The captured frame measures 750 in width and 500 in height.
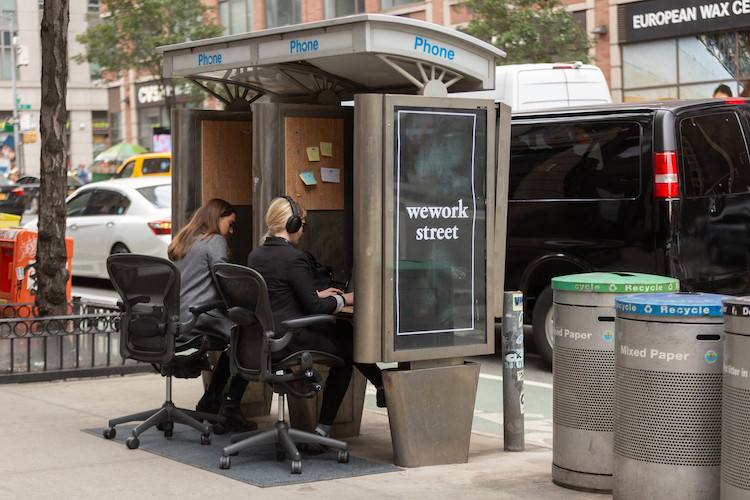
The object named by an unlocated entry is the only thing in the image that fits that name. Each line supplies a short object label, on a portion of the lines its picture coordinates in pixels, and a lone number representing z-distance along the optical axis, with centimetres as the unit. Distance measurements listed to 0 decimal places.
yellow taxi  2703
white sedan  1612
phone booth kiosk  669
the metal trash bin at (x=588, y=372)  609
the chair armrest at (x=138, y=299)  741
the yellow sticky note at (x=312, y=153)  825
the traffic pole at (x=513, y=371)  748
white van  1320
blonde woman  681
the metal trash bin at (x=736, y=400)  479
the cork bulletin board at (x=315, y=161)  818
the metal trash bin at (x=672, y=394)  525
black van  955
